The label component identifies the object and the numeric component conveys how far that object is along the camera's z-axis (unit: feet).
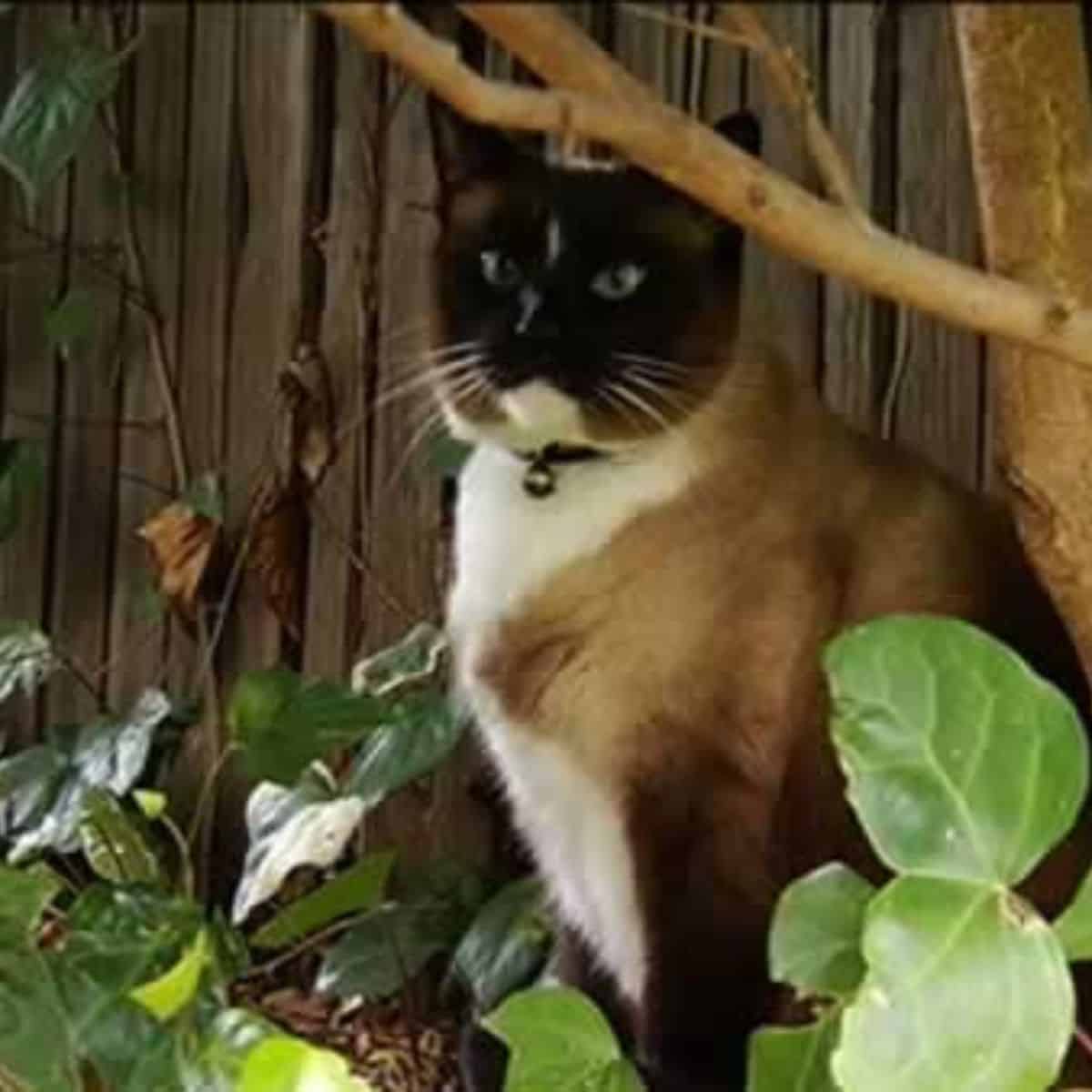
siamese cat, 4.44
